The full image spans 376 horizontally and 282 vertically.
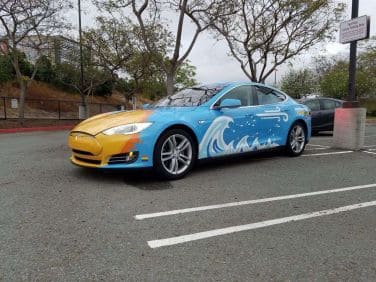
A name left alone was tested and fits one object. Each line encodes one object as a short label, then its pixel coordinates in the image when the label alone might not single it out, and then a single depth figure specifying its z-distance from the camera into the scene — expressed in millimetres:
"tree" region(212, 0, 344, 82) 20047
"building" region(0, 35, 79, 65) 17422
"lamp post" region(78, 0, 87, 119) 20802
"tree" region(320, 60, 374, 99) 35750
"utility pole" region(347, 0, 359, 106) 7957
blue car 4648
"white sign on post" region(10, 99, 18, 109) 20766
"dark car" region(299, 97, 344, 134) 11688
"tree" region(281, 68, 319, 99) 52562
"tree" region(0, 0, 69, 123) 15672
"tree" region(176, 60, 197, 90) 57031
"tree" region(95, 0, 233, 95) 17078
